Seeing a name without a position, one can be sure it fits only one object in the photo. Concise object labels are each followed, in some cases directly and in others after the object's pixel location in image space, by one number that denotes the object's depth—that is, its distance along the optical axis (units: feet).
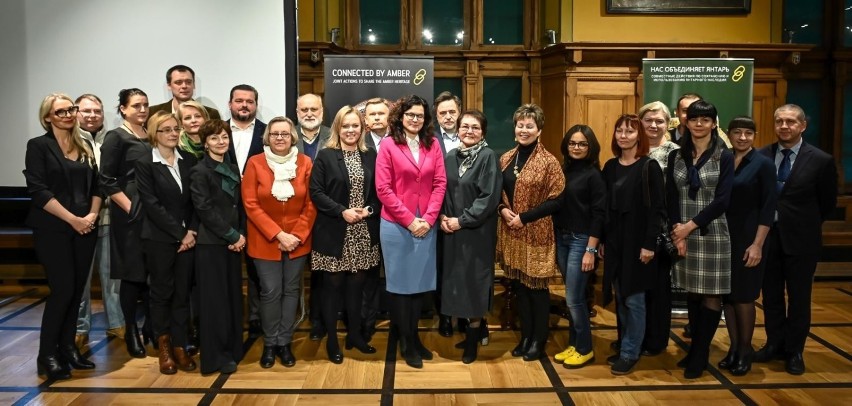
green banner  17.95
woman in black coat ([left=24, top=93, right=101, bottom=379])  10.98
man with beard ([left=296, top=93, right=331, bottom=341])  13.46
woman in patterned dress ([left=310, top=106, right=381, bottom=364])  11.75
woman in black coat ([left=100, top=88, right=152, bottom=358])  12.05
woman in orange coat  11.45
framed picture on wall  23.79
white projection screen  15.84
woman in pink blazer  11.49
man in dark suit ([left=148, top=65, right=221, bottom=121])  13.47
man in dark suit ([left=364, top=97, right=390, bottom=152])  13.28
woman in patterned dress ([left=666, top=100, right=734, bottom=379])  10.66
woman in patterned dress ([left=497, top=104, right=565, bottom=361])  11.44
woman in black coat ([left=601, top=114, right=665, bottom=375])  10.95
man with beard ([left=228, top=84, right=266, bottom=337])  13.19
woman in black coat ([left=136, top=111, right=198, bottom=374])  11.14
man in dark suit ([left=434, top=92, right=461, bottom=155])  13.03
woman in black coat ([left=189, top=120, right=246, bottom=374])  11.07
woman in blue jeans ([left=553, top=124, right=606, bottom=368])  11.35
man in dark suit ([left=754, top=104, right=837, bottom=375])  11.44
